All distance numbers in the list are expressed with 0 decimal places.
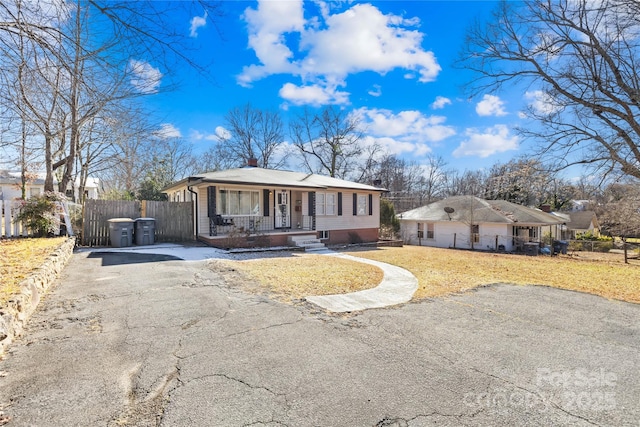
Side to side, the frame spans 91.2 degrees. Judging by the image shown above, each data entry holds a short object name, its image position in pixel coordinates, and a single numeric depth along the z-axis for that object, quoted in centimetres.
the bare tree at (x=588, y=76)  1085
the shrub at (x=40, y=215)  974
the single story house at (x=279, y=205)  1387
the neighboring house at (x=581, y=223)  4244
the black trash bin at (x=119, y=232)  1211
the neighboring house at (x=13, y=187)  2812
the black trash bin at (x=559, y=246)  2614
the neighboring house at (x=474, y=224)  2552
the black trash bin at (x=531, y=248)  2392
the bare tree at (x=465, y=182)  4844
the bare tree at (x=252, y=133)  3488
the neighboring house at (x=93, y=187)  3382
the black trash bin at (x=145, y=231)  1270
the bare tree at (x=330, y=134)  3625
